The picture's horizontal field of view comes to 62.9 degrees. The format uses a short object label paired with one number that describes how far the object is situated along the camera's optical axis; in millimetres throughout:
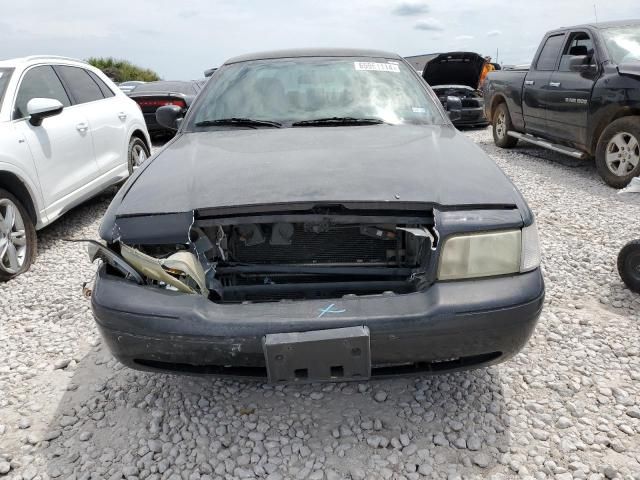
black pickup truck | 5504
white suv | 3842
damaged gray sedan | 1827
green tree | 34125
